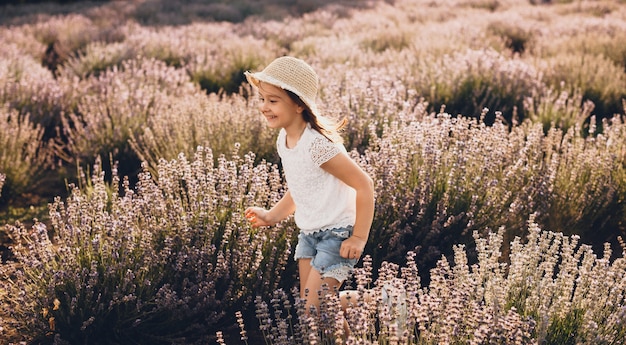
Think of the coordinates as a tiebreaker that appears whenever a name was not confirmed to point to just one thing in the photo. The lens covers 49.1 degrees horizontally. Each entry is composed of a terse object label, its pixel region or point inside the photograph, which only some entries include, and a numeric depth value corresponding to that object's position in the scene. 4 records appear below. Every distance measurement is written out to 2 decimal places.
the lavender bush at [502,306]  2.07
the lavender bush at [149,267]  2.74
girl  2.58
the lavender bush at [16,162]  4.64
